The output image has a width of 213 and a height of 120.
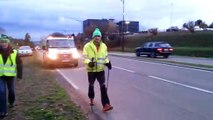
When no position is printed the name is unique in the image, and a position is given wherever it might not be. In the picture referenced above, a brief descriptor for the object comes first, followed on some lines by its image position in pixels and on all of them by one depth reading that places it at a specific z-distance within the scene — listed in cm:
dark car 1776
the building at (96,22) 4311
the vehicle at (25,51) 2315
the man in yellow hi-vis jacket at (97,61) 388
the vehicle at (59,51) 1117
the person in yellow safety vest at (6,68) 357
